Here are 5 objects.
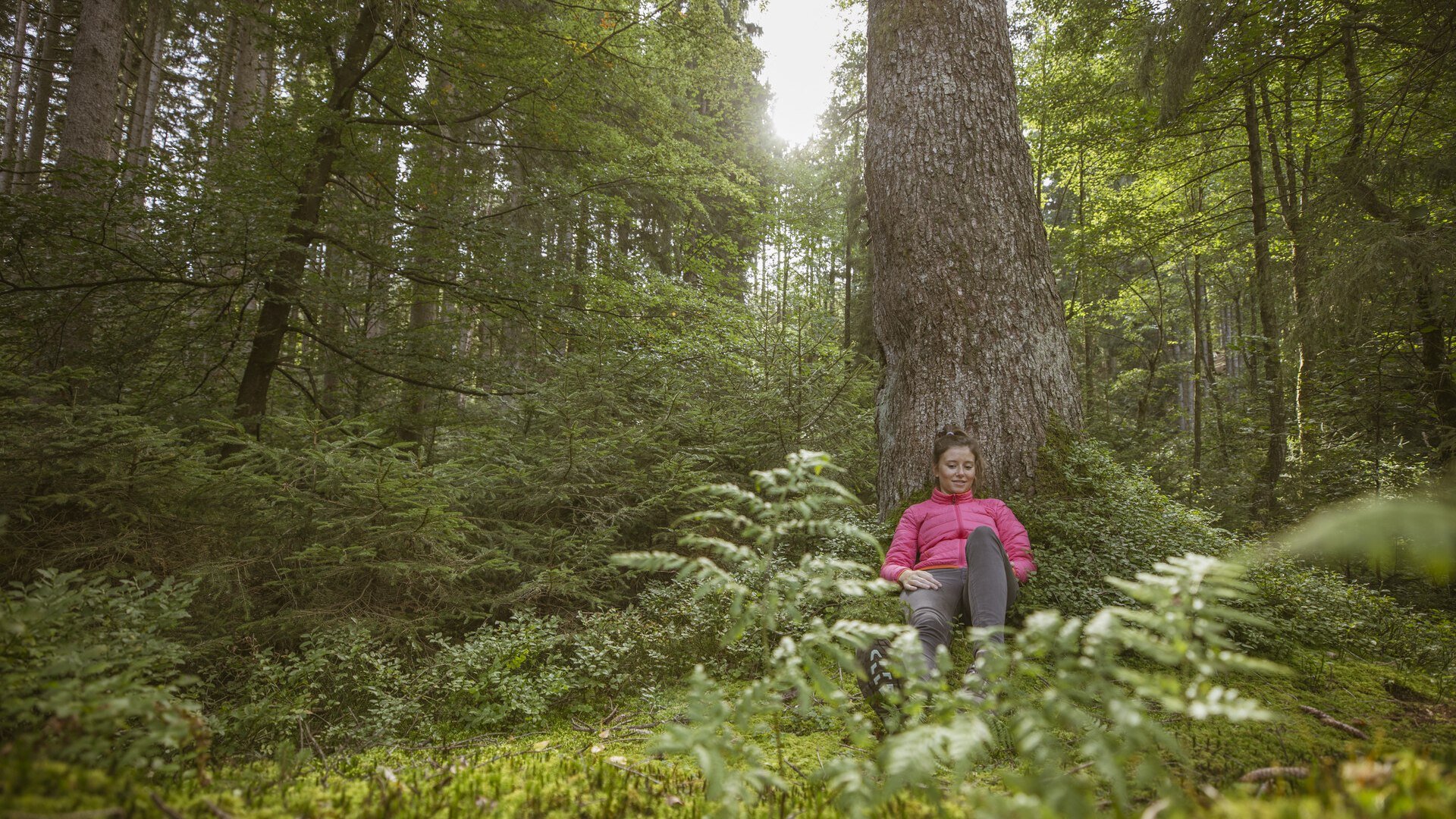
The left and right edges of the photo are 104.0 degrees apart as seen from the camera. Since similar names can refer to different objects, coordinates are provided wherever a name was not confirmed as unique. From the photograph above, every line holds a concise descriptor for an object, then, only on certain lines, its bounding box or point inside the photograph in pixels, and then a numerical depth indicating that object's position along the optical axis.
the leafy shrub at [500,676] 3.24
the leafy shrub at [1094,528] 3.89
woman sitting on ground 3.32
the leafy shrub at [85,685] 1.32
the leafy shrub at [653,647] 3.78
